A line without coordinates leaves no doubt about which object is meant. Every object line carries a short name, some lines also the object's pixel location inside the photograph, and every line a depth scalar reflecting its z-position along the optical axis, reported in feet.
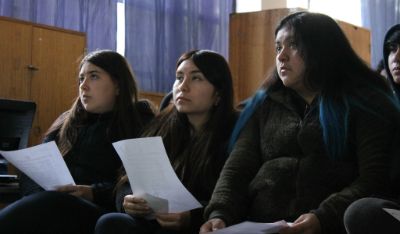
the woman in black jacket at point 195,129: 14.23
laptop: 15.48
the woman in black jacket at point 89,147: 14.44
